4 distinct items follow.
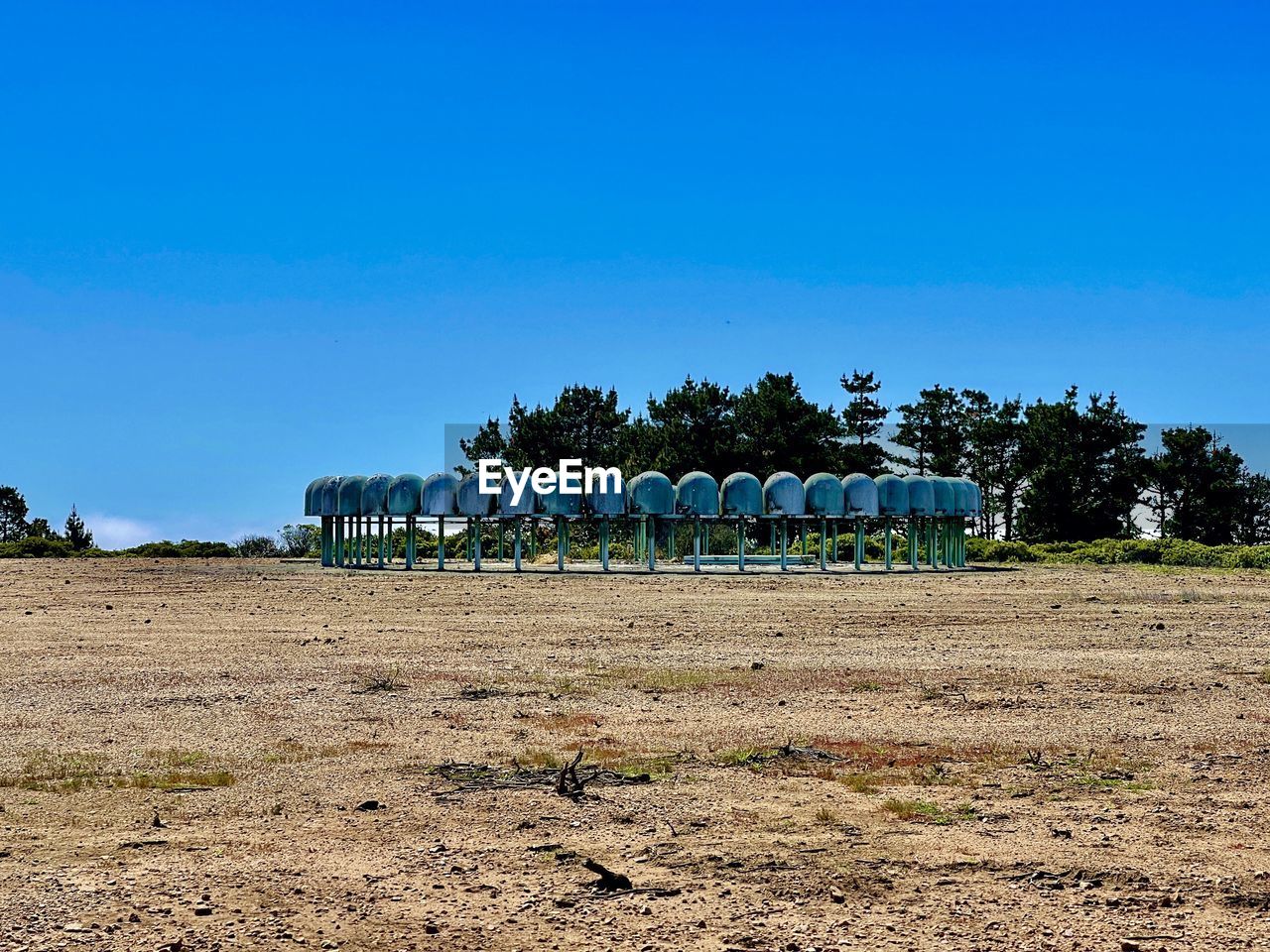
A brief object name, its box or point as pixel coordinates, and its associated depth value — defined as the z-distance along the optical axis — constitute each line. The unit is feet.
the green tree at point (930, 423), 241.55
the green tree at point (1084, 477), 213.66
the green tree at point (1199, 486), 213.46
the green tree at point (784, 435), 222.89
